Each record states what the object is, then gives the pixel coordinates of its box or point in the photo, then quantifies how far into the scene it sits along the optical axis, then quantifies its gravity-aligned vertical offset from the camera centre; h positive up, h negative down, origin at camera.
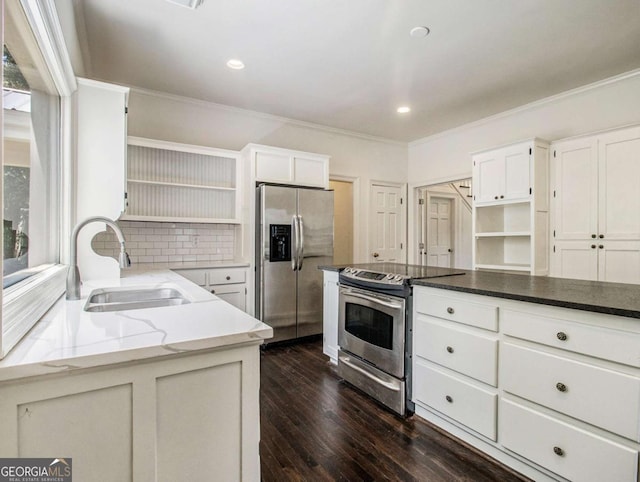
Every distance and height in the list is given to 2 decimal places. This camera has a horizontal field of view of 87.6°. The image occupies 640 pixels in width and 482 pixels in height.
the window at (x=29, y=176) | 1.19 +0.32
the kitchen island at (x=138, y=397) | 0.81 -0.43
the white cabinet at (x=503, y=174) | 3.51 +0.75
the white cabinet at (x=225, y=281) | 3.43 -0.44
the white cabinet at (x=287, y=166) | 3.75 +0.87
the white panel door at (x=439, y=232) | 6.05 +0.17
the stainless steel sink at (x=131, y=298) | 1.77 -0.34
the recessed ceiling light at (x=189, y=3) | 2.19 +1.57
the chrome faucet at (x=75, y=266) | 1.55 -0.13
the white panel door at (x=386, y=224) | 5.17 +0.26
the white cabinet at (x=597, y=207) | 2.95 +0.33
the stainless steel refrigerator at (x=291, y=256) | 3.66 -0.18
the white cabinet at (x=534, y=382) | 1.40 -0.72
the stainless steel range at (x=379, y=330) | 2.32 -0.68
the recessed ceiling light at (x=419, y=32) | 2.49 +1.58
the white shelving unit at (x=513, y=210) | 3.48 +0.37
